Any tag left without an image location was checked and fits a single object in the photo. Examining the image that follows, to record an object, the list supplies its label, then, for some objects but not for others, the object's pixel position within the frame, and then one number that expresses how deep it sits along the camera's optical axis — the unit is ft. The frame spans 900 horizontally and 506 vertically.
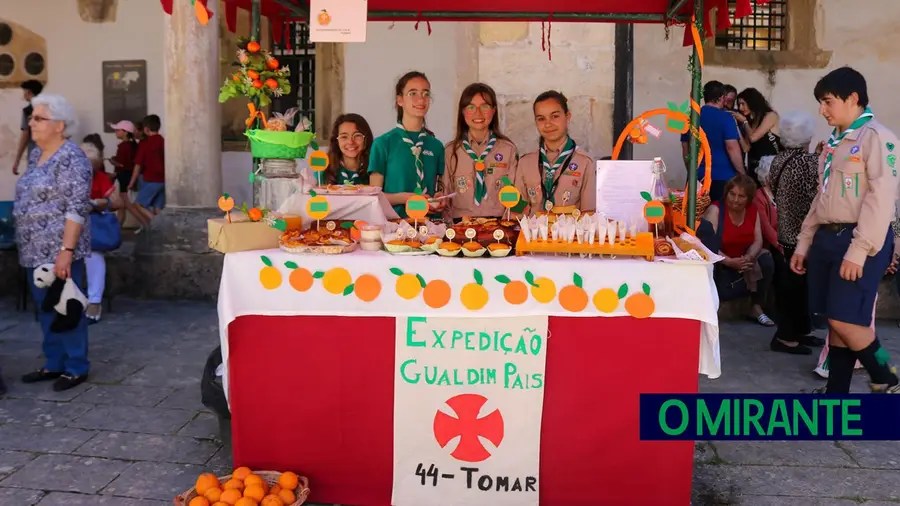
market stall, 9.27
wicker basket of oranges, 9.10
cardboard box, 9.71
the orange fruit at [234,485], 9.32
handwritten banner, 9.41
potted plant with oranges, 10.69
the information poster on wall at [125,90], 30.68
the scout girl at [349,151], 13.89
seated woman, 19.17
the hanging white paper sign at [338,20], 10.86
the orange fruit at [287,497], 9.23
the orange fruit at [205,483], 9.39
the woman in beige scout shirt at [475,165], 13.96
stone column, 22.53
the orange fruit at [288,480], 9.45
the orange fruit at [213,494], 9.23
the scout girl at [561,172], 13.44
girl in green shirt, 13.47
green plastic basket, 10.63
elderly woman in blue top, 14.17
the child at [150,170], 29.01
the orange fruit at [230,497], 9.08
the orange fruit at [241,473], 9.59
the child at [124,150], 30.09
